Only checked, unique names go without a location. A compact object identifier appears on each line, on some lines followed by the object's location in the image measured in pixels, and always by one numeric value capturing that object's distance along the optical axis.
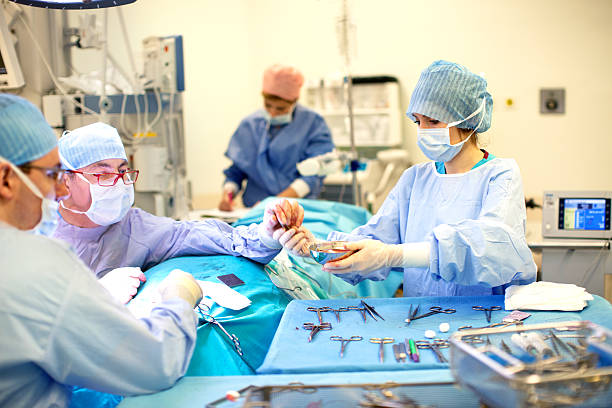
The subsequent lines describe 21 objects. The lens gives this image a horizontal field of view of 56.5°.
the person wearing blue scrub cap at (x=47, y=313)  1.01
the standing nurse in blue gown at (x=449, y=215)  1.56
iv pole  3.04
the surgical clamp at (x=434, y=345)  1.32
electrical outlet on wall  4.12
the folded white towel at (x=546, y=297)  1.54
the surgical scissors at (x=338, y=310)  1.60
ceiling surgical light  1.81
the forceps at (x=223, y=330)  1.62
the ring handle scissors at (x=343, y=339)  1.38
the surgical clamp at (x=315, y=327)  1.46
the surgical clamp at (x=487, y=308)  1.55
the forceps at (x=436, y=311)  1.54
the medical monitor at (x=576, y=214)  2.58
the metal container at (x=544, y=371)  0.91
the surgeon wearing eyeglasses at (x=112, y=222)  1.85
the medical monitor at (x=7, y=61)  2.39
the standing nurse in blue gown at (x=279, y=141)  3.49
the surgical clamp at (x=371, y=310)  1.57
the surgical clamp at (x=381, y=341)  1.34
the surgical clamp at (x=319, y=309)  1.62
